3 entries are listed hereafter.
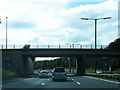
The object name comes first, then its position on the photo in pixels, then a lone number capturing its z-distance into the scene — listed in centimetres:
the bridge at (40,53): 6184
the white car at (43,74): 5098
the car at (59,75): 3644
